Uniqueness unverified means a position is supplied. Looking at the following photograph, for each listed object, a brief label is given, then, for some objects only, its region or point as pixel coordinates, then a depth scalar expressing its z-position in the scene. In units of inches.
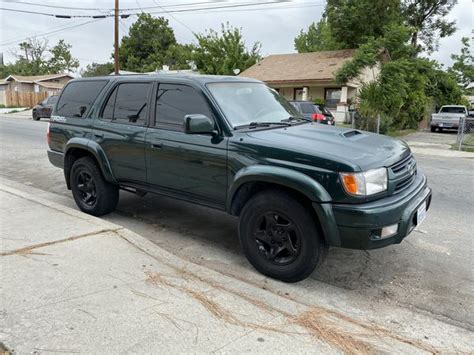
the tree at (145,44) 2409.0
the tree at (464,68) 2107.5
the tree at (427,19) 1336.1
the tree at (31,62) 2999.5
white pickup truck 948.0
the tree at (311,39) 2078.0
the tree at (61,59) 2997.0
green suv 135.2
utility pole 1047.6
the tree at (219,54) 1373.0
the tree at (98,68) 2964.3
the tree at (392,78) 697.0
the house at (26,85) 1835.6
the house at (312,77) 1057.5
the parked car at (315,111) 672.4
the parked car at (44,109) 1027.6
